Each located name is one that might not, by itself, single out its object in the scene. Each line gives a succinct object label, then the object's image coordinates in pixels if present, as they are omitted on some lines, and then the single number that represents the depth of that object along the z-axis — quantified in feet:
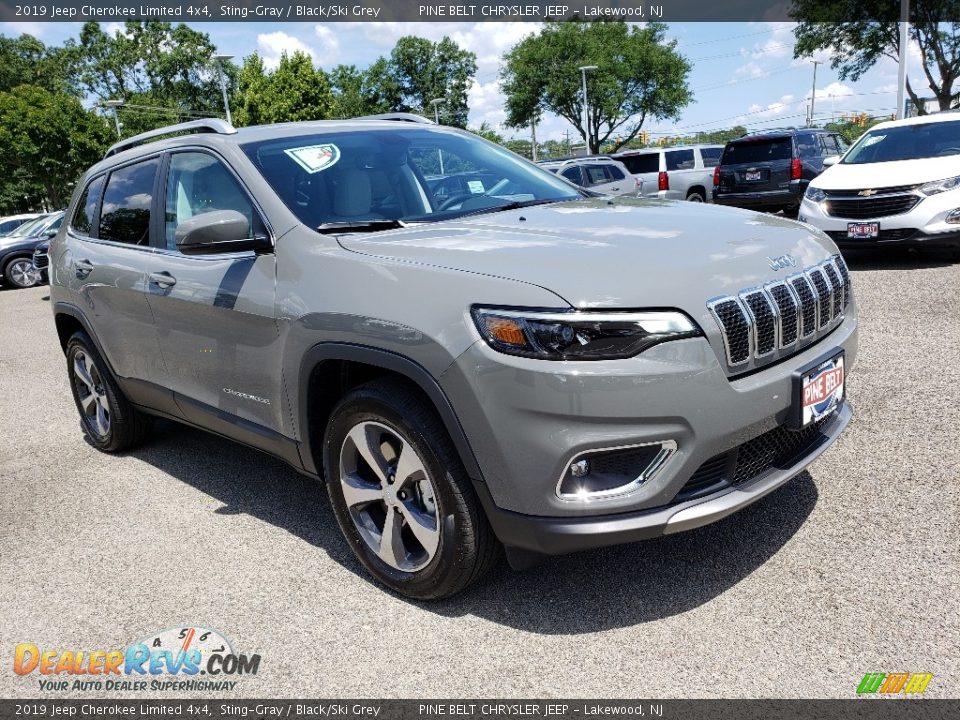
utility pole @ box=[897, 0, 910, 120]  72.23
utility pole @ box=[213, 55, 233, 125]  93.59
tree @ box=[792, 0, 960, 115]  75.46
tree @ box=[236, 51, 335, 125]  164.66
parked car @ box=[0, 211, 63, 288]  57.11
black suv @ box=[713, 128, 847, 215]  49.01
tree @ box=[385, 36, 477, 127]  257.75
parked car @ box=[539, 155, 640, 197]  54.95
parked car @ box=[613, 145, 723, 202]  62.34
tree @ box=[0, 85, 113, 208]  123.44
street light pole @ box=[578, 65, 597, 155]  155.94
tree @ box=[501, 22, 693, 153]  171.83
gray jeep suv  7.99
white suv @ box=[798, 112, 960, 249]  28.40
